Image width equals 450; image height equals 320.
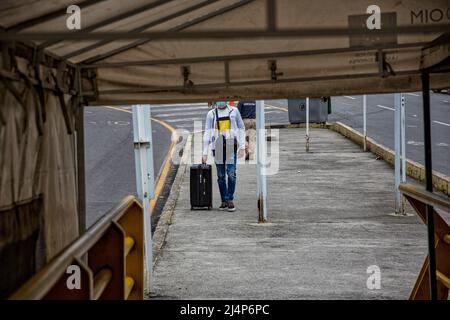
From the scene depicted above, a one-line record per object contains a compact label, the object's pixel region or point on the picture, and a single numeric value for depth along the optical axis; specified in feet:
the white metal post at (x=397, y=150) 45.21
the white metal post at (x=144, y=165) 30.45
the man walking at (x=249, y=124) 64.23
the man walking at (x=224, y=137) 45.80
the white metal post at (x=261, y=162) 43.24
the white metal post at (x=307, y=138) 79.09
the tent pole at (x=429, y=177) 21.25
